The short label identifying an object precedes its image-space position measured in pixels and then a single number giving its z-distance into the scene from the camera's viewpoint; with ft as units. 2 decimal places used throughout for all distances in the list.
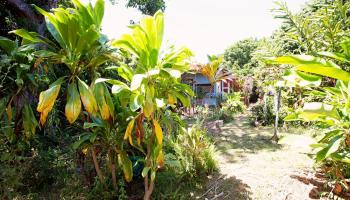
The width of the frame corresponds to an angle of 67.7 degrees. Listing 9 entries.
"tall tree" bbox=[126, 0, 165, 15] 30.55
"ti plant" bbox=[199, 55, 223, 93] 18.16
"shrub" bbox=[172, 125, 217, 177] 12.25
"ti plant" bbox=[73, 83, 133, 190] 9.79
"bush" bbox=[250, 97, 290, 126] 26.65
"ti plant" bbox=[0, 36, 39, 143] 8.71
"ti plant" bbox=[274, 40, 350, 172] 5.47
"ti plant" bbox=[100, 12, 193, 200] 7.97
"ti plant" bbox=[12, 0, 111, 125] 8.10
